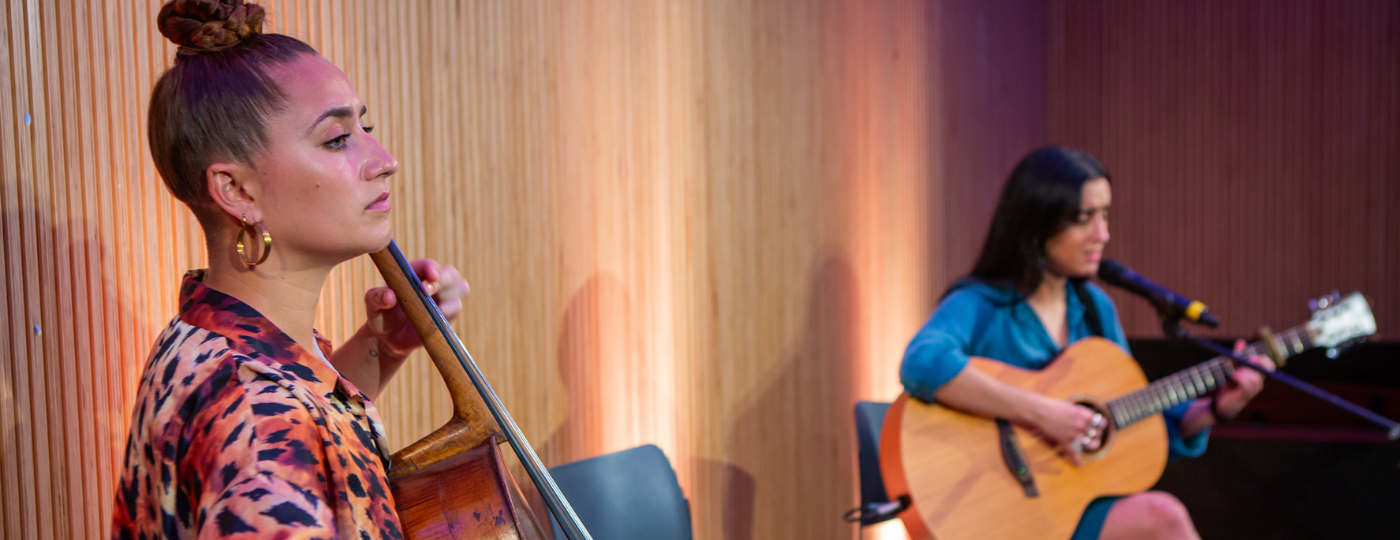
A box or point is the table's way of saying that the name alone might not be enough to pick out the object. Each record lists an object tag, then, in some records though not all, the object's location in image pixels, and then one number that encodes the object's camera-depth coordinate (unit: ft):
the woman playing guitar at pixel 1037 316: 8.87
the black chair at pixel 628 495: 7.29
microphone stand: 9.07
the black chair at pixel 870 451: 9.84
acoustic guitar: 8.80
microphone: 8.81
